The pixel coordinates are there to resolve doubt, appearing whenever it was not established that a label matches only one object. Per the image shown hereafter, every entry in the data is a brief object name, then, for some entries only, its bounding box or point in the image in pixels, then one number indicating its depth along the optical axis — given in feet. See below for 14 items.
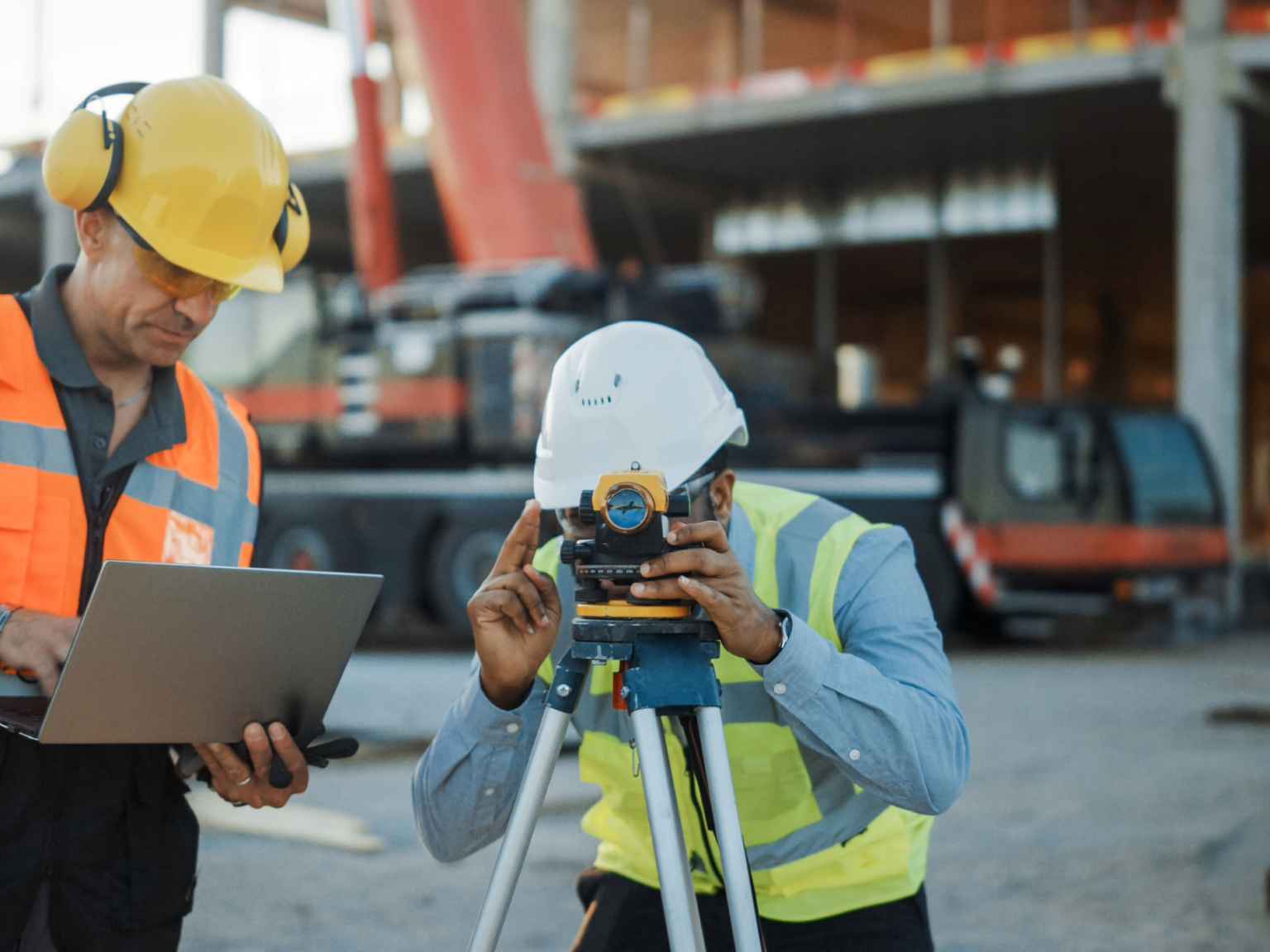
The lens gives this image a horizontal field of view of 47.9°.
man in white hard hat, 6.26
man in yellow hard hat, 6.58
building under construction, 56.95
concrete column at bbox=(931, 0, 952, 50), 62.18
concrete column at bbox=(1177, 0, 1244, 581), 50.29
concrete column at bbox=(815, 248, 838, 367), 73.20
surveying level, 5.63
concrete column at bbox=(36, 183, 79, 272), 53.01
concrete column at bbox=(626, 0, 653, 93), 68.80
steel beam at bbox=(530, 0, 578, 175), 64.18
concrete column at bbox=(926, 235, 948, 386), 70.33
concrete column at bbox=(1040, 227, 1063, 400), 68.97
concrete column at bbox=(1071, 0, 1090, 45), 55.67
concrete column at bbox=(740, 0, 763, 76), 68.59
